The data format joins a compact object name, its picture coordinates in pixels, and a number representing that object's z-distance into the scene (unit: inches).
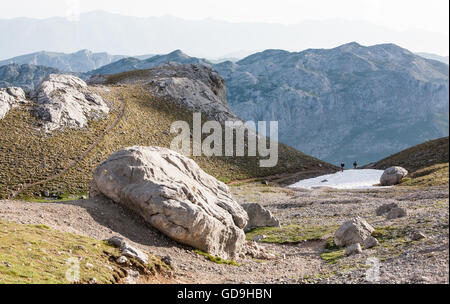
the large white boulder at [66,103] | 3371.1
